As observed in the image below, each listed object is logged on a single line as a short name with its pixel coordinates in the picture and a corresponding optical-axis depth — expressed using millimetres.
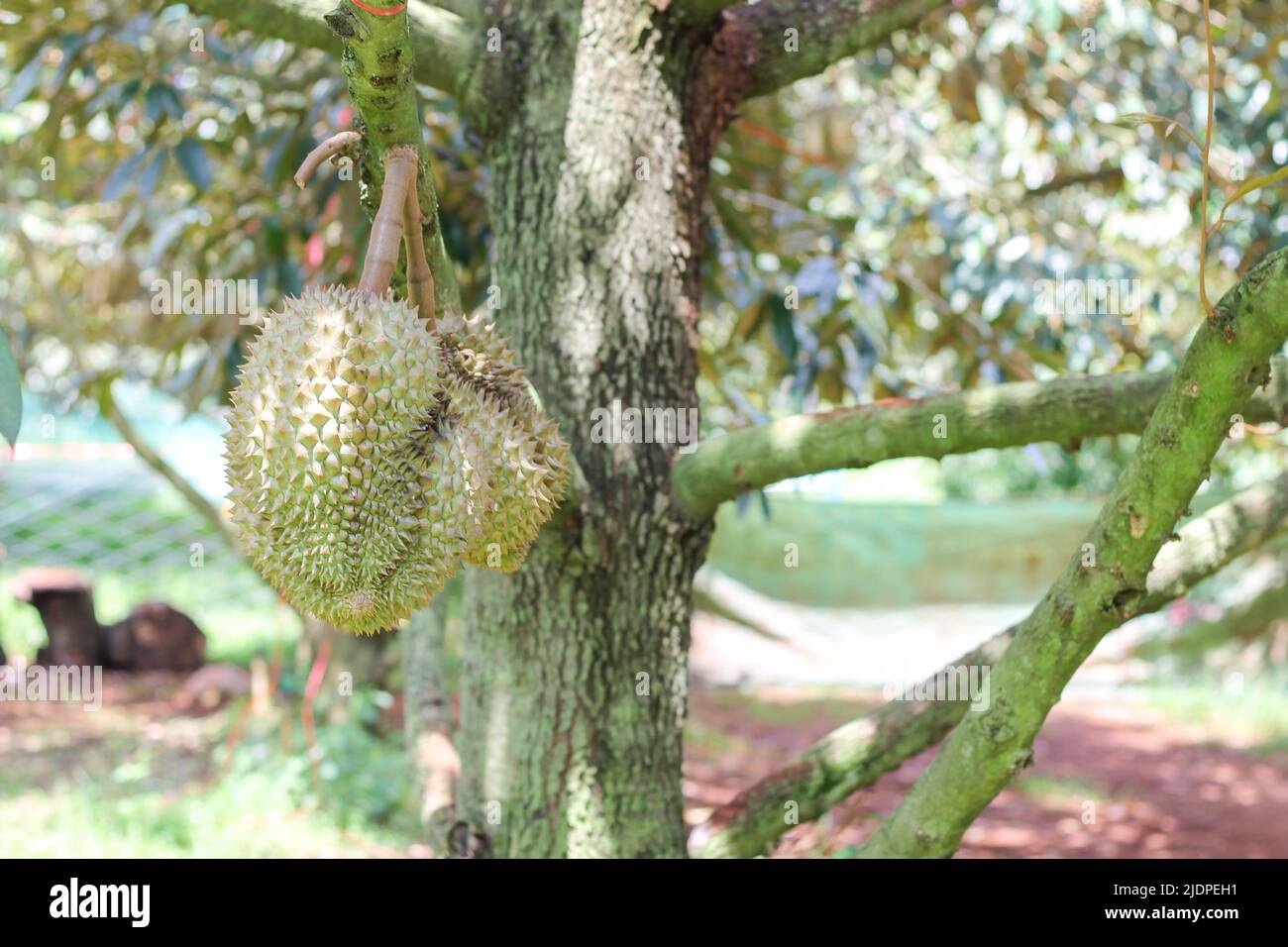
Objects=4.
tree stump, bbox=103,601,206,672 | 6910
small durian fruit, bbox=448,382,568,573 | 1290
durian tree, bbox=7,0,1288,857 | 1329
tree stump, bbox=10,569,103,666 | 6500
